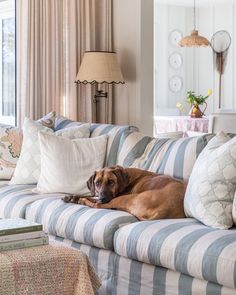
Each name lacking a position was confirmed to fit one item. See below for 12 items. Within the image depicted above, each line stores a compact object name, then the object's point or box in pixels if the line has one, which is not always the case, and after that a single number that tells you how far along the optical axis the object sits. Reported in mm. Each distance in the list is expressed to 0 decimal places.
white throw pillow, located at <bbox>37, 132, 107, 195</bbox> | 3914
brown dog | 3174
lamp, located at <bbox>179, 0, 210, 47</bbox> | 8414
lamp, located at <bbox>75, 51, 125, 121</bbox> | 5219
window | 6531
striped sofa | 2590
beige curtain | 5625
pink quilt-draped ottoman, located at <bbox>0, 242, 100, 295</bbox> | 2277
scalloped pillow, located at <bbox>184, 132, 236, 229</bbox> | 2904
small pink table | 7918
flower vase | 8102
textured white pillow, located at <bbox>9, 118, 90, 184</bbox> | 4262
